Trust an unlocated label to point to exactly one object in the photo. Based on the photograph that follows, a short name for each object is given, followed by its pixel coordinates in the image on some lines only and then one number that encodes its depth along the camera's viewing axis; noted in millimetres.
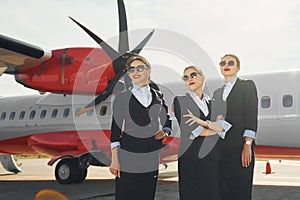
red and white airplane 8234
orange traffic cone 14742
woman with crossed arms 3547
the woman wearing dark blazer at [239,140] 3543
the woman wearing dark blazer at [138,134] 3668
